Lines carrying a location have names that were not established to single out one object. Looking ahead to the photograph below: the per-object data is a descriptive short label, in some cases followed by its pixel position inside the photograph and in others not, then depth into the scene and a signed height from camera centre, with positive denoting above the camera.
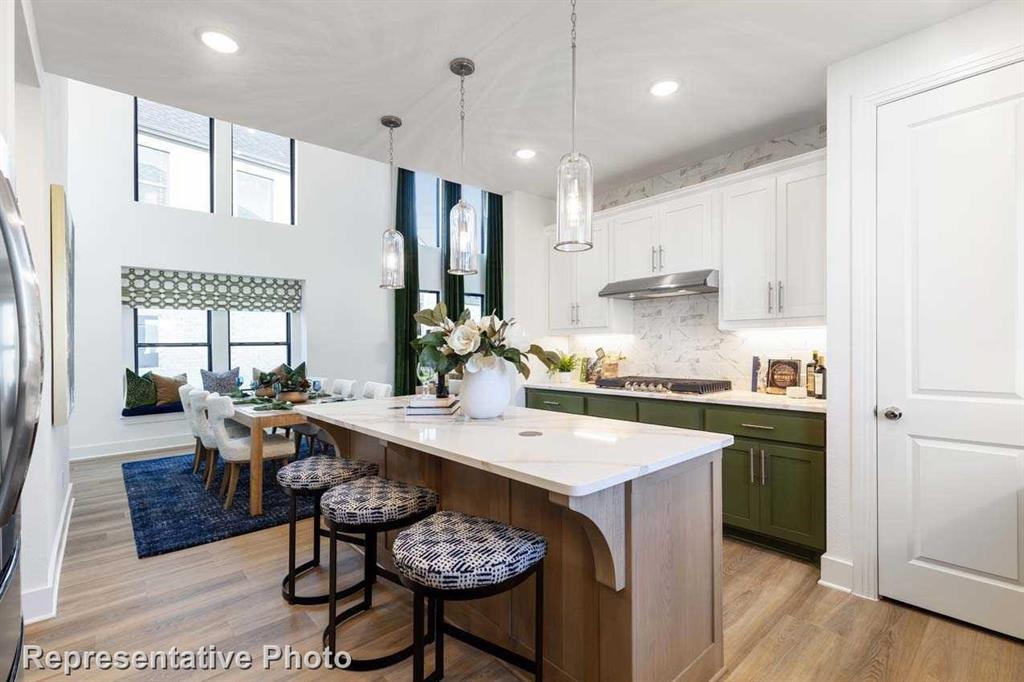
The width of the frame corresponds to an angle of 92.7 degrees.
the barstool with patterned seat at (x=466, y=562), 1.32 -0.62
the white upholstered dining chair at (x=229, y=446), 3.56 -0.78
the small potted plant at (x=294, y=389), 4.20 -0.42
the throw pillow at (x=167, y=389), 5.65 -0.56
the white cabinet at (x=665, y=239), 3.45 +0.76
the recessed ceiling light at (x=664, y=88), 2.67 +1.40
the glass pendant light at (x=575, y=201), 1.83 +0.52
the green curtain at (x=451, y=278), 7.65 +0.98
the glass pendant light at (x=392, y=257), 3.08 +0.53
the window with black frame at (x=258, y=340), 6.26 +0.01
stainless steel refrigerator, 0.87 -0.04
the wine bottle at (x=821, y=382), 2.96 -0.27
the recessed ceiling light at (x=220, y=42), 2.25 +1.41
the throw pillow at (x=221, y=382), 5.68 -0.48
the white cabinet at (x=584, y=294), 4.14 +0.41
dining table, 3.52 -0.72
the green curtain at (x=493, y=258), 7.84 +1.33
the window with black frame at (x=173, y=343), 5.73 -0.02
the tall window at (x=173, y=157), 5.66 +2.21
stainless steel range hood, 3.36 +0.39
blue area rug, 3.09 -1.24
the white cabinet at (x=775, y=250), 2.89 +0.56
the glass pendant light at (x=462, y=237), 2.60 +0.56
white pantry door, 2.00 -0.05
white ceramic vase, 2.08 -0.22
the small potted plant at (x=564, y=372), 4.30 -0.29
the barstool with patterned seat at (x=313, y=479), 2.19 -0.63
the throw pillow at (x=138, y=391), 5.45 -0.56
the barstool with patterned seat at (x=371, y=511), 1.79 -0.64
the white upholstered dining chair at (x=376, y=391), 4.71 -0.49
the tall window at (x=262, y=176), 6.28 +2.17
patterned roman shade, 5.52 +0.60
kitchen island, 1.40 -0.64
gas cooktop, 3.29 -0.33
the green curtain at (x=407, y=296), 7.18 +0.66
